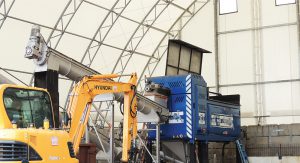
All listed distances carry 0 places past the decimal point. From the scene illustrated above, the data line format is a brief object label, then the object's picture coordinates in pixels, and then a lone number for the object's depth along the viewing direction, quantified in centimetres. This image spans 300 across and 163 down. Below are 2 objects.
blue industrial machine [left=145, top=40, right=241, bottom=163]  1992
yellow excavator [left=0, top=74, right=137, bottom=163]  1088
